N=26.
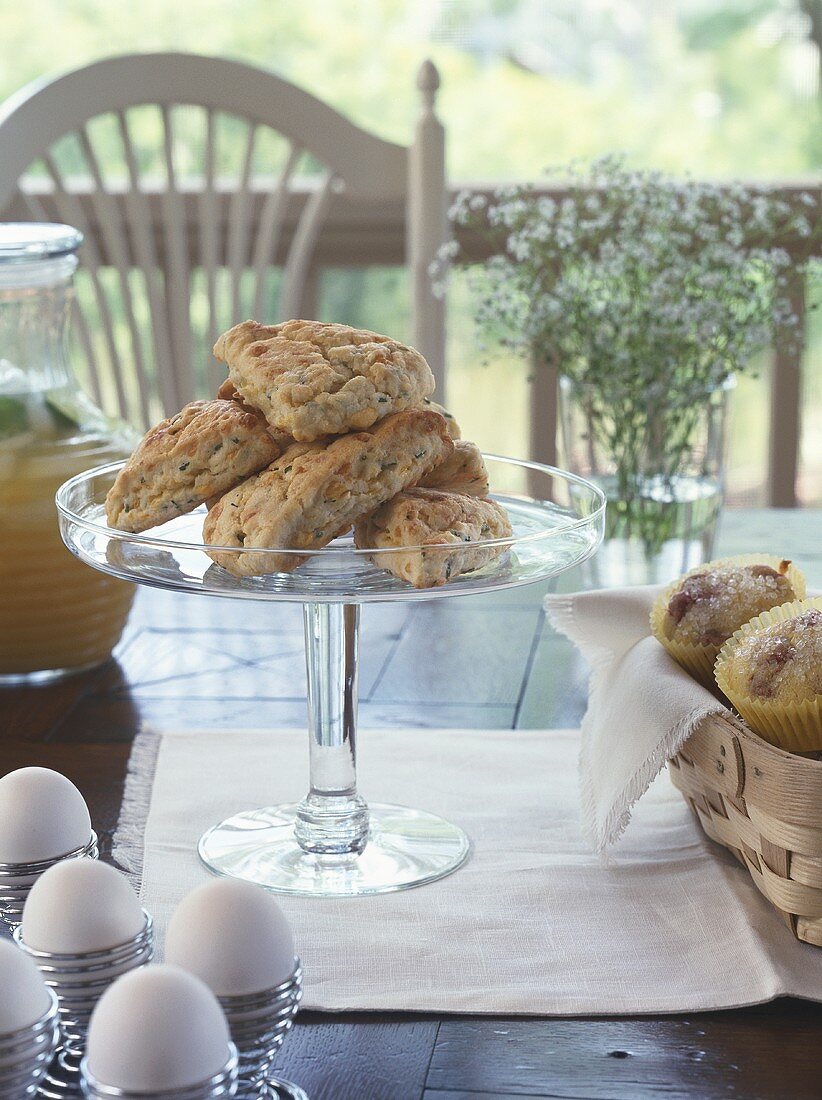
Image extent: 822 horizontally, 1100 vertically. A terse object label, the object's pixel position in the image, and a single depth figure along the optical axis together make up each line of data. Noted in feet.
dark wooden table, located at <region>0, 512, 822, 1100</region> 3.85
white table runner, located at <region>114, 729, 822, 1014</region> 4.07
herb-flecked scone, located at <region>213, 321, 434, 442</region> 4.21
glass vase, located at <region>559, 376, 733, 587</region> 5.65
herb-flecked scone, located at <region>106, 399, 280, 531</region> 4.27
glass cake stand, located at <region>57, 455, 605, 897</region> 4.15
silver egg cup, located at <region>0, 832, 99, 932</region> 4.06
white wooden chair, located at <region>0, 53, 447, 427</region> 7.42
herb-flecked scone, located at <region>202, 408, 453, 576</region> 4.13
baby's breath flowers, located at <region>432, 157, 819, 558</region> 5.57
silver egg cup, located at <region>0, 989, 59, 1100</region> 3.56
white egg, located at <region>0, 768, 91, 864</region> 4.06
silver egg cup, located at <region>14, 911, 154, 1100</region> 3.72
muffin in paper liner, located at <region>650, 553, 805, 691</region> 4.50
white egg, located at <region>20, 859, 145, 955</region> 3.73
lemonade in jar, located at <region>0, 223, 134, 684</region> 5.38
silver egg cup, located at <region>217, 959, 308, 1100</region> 3.65
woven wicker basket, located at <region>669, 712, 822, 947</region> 4.09
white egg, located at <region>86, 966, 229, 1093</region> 3.45
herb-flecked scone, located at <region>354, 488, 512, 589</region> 4.10
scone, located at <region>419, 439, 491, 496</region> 4.40
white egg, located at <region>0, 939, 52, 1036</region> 3.56
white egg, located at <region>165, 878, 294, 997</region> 3.65
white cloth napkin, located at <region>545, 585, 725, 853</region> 4.36
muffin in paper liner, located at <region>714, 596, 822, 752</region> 4.21
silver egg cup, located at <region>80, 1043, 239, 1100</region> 3.45
